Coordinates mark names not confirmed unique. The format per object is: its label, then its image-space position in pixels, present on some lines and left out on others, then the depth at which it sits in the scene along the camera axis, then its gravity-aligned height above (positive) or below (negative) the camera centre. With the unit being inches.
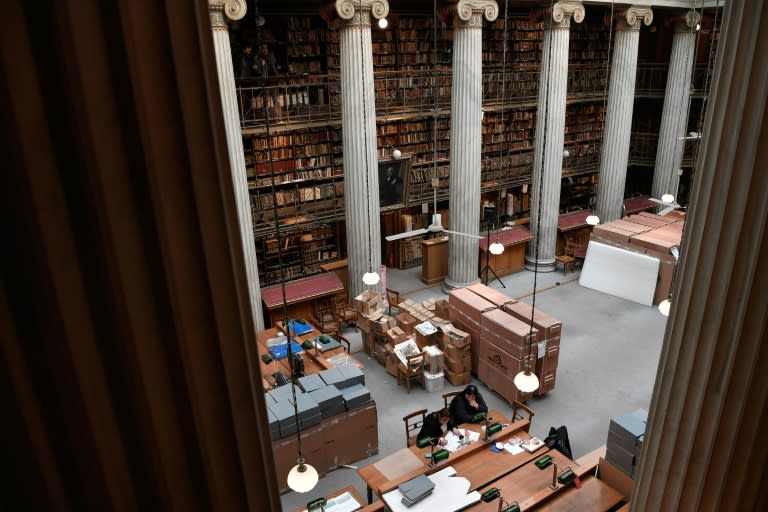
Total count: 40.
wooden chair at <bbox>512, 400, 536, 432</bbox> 261.7 -159.4
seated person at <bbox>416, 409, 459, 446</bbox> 255.4 -155.7
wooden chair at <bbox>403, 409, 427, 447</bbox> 266.3 -171.3
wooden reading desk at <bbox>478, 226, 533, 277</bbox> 474.6 -148.4
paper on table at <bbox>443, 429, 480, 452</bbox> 246.7 -157.5
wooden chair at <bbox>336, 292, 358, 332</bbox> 401.7 -163.0
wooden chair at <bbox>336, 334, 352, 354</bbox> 345.3 -165.6
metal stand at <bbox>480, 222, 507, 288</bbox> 468.4 -163.2
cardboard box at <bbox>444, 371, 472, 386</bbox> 330.3 -173.6
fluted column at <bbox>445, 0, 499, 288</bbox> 378.6 -42.2
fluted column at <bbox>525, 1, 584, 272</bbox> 417.4 -55.6
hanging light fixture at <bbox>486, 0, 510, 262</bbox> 375.6 -113.3
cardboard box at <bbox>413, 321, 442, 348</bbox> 333.7 -149.0
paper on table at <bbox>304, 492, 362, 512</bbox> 213.5 -158.3
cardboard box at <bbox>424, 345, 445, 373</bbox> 320.5 -157.6
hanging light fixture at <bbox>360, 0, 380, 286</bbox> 323.0 -82.7
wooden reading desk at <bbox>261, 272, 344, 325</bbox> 382.0 -143.6
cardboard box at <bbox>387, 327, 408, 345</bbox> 338.0 -151.2
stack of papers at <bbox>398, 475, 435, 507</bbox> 214.4 -155.2
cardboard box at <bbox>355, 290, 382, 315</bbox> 355.4 -138.2
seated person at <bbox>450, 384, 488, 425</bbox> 265.1 -153.9
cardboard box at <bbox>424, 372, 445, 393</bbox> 322.3 -170.1
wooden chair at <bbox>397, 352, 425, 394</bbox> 318.3 -162.6
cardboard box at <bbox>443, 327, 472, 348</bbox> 321.7 -146.6
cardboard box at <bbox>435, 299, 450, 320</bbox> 362.6 -145.5
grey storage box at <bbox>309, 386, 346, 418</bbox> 257.9 -143.7
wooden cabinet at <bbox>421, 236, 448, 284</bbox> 461.7 -148.4
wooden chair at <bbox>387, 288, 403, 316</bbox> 410.8 -161.6
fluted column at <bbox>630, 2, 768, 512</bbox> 82.7 -39.9
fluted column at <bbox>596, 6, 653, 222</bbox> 453.7 -37.2
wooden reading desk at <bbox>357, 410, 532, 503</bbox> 228.8 -158.9
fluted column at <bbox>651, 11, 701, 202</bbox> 470.9 -33.3
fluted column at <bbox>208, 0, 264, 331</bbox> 297.7 -23.8
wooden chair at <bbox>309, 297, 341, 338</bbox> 393.1 -162.8
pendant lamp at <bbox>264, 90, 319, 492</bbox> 180.9 -124.7
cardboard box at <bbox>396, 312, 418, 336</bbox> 354.0 -150.8
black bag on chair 250.6 -160.9
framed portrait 437.1 -80.5
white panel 426.3 -154.4
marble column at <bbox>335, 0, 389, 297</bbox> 338.6 -38.3
